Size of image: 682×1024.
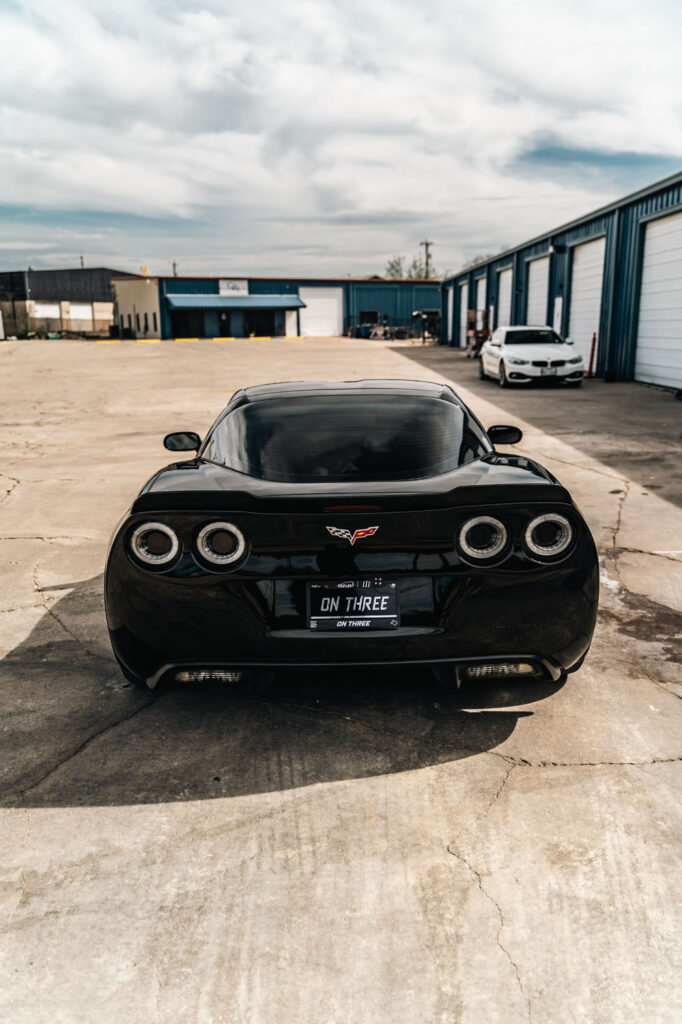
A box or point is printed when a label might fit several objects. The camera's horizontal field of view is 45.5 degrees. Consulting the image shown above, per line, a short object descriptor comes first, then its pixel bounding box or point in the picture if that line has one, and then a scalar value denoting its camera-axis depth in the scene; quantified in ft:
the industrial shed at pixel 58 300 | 216.74
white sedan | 63.98
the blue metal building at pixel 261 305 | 195.31
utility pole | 334.65
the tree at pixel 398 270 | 356.59
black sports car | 9.35
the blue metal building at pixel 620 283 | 61.51
